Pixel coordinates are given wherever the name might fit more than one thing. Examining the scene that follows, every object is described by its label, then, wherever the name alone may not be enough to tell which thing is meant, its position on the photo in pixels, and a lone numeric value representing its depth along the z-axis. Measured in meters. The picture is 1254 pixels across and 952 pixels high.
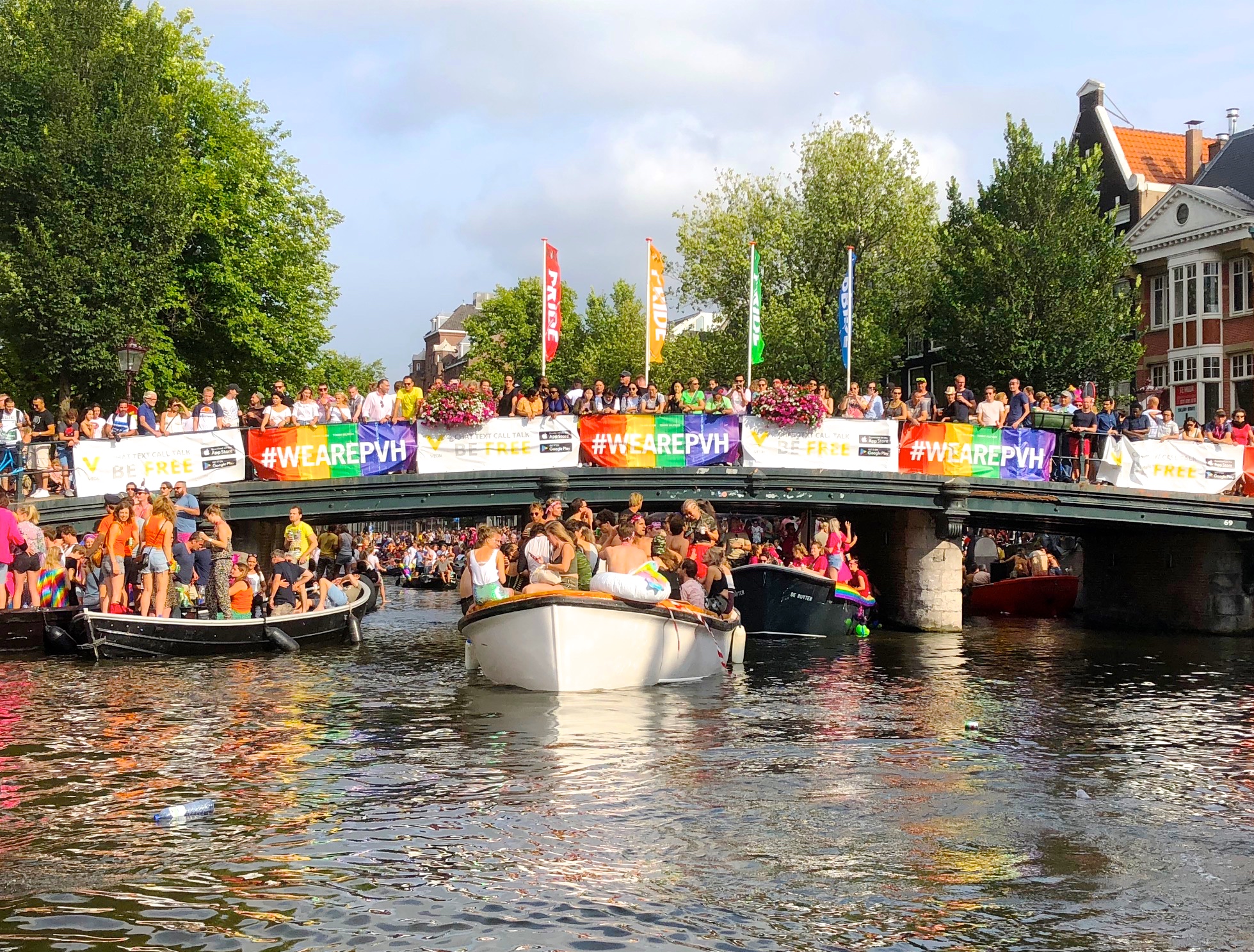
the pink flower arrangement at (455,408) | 24.48
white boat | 15.82
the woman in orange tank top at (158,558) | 20.75
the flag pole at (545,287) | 26.83
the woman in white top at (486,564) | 16.91
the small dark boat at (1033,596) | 36.56
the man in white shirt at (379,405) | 25.11
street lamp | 25.44
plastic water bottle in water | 10.35
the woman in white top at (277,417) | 24.28
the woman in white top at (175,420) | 23.95
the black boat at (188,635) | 20.38
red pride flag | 26.94
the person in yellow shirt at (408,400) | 24.94
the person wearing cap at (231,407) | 24.81
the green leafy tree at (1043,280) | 41.50
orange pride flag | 29.50
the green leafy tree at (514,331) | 72.25
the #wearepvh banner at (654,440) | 25.31
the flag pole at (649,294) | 29.23
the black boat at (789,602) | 26.42
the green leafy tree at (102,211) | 32.91
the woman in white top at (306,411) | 24.78
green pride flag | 32.03
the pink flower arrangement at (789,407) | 26.12
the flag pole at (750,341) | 31.53
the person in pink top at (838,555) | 27.58
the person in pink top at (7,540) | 20.25
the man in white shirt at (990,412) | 27.53
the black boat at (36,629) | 20.97
